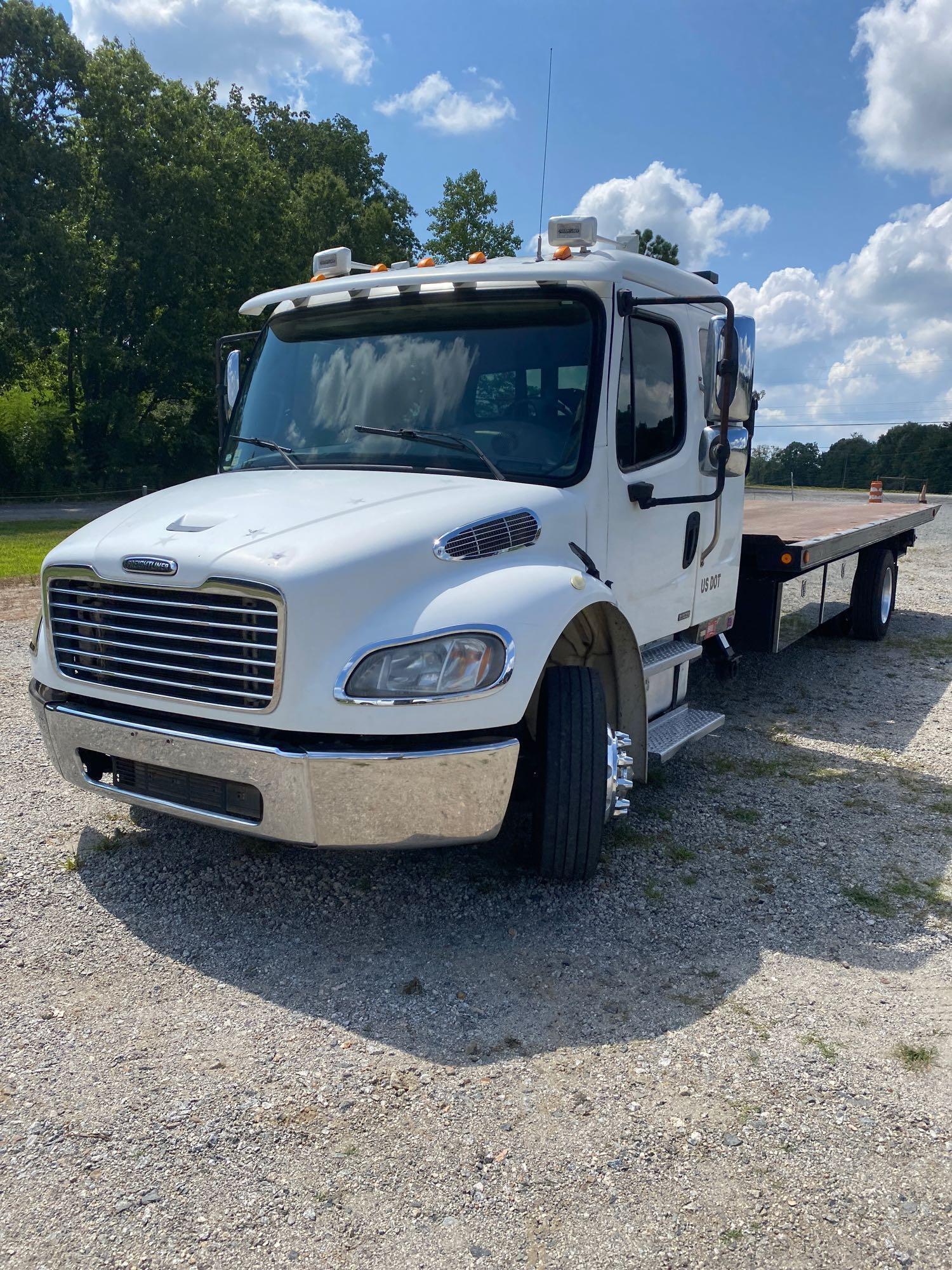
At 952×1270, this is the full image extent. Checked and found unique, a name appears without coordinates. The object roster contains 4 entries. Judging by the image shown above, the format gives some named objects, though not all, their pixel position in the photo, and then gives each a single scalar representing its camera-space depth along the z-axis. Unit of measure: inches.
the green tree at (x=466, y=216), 1457.9
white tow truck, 126.0
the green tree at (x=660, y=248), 1561.3
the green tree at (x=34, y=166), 1060.5
